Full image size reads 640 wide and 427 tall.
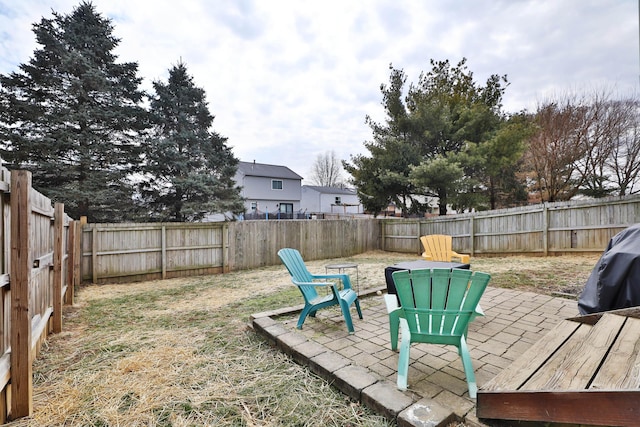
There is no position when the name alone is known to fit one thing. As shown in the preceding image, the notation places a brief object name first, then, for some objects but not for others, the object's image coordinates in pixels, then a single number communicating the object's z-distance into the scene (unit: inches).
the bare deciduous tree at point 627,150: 422.0
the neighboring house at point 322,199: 1152.8
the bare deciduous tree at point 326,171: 1422.2
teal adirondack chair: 114.7
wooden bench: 50.6
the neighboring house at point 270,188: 890.1
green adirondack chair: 75.8
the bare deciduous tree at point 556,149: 450.6
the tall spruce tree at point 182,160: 324.5
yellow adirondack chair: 225.9
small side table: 165.5
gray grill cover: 92.0
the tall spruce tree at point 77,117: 273.7
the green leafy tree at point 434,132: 431.2
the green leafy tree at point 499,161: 408.2
